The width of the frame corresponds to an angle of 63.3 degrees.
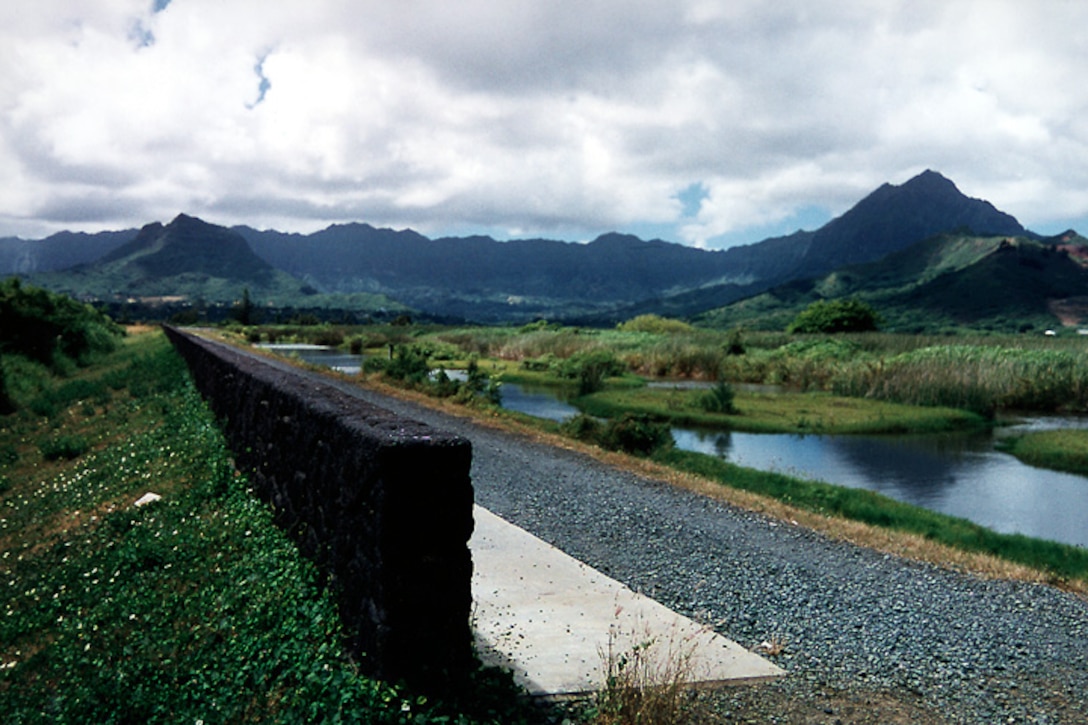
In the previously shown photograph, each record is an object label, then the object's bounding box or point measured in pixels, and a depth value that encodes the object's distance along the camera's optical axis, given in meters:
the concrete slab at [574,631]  5.53
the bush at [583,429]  18.67
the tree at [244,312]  127.68
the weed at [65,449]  16.41
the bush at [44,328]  36.81
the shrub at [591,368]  37.81
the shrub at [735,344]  52.87
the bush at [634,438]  18.20
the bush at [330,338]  88.56
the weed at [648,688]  4.78
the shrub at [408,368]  29.63
